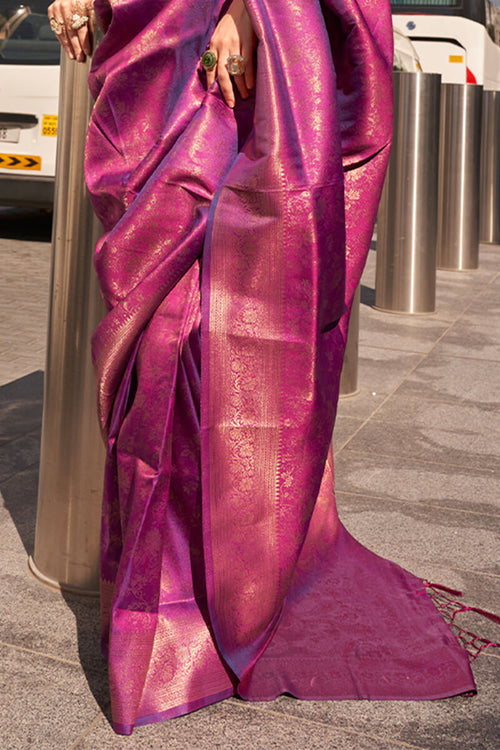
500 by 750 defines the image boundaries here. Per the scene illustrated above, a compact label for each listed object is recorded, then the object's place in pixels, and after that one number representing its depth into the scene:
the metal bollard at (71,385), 2.44
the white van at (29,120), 8.35
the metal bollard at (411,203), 6.49
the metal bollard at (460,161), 8.42
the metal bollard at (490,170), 10.66
